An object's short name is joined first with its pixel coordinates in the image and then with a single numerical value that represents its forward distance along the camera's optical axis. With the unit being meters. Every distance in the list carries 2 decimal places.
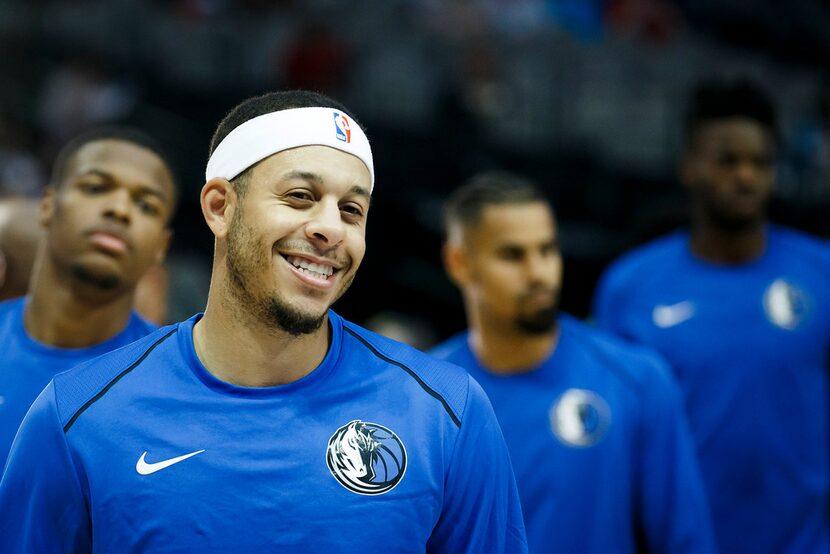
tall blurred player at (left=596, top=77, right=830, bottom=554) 10.53
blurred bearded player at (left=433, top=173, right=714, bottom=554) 8.36
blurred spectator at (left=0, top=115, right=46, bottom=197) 22.20
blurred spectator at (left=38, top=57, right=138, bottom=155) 25.33
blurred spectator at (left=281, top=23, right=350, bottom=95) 24.42
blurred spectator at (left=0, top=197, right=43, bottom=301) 9.72
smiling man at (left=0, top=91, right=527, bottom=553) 5.23
